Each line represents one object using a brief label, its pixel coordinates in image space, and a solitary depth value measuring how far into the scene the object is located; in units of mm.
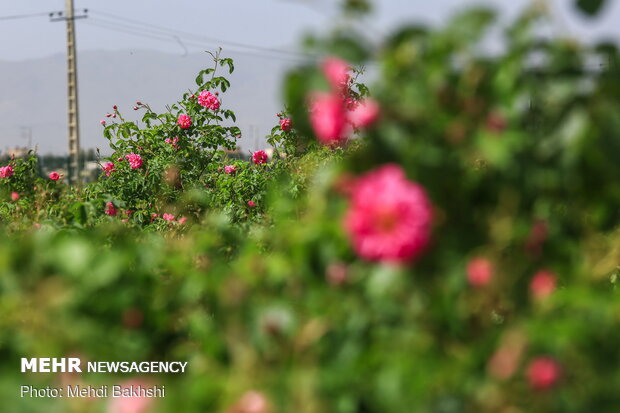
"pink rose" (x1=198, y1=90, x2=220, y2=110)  15618
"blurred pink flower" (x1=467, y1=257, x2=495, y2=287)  6681
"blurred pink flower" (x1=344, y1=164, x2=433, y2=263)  6323
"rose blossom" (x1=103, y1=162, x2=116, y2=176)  15536
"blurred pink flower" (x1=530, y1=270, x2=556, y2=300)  7032
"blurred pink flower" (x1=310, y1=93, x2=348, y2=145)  7226
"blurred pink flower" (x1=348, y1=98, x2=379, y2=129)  6850
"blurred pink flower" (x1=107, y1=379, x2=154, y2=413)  6878
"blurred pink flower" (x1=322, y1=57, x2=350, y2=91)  7102
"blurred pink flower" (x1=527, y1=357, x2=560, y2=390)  6454
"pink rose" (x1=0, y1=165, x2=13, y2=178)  15332
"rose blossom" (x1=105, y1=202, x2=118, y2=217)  14255
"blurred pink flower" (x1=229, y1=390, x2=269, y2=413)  6385
